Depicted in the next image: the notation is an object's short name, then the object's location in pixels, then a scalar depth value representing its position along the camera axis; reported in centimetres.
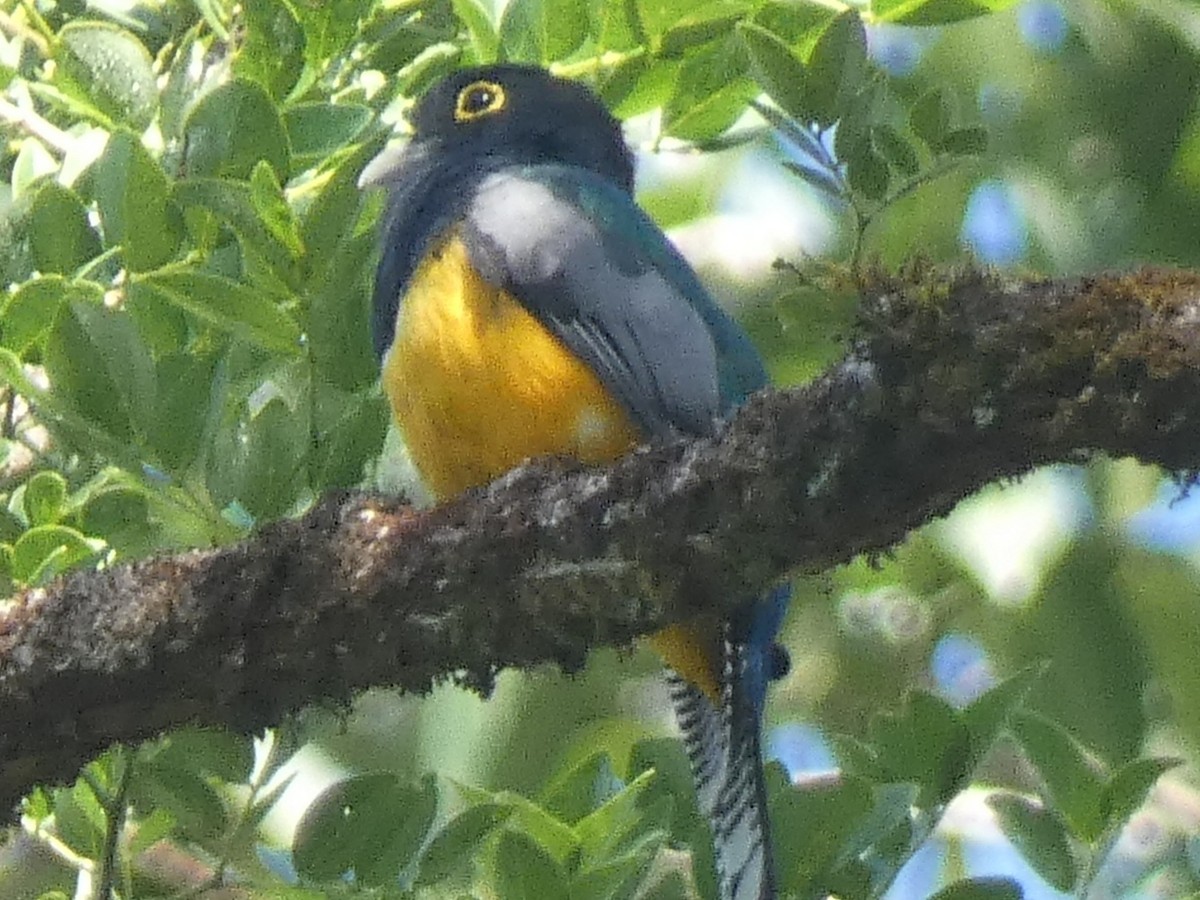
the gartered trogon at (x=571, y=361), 589
